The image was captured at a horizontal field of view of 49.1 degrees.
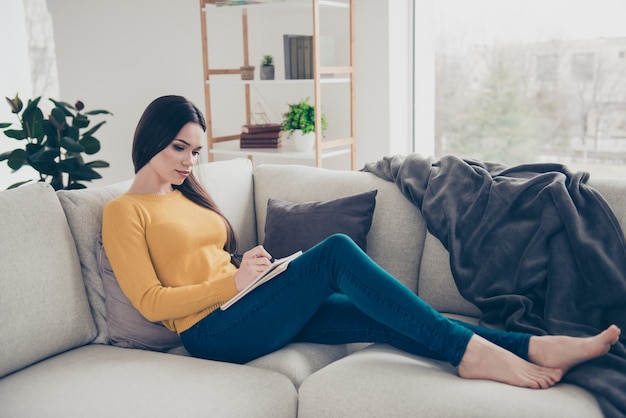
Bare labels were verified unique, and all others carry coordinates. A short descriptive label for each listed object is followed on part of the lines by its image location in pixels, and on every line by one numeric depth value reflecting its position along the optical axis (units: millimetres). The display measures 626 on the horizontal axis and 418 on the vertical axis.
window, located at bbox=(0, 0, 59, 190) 4348
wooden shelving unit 3383
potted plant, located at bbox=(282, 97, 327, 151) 3500
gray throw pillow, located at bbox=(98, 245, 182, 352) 2010
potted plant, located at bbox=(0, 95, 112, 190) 2904
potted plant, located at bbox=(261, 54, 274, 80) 3629
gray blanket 1914
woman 1724
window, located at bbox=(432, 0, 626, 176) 3275
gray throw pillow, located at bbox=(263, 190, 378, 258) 2311
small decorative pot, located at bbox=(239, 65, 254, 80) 3704
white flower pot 3516
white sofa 1615
